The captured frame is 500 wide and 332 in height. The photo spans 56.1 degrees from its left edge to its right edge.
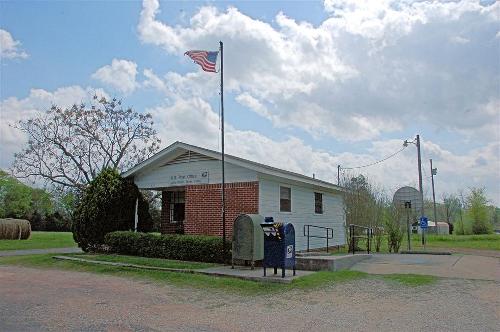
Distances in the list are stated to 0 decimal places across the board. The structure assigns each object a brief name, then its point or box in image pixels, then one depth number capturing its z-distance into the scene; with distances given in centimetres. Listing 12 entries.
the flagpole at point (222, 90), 1419
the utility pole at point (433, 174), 4494
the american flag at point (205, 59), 1475
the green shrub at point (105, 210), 1762
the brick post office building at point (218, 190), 1573
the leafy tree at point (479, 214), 4359
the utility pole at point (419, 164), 2642
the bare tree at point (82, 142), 3350
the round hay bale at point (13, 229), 3212
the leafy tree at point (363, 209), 2388
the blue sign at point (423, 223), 1973
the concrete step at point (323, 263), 1257
